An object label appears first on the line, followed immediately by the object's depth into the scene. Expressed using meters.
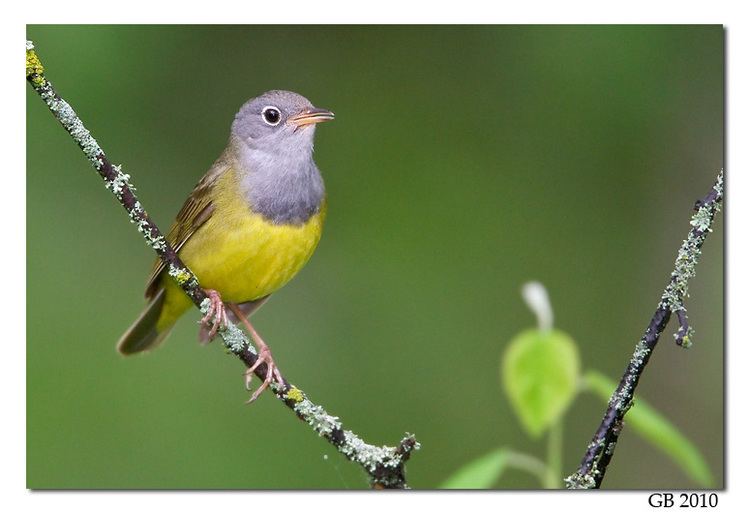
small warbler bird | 6.76
